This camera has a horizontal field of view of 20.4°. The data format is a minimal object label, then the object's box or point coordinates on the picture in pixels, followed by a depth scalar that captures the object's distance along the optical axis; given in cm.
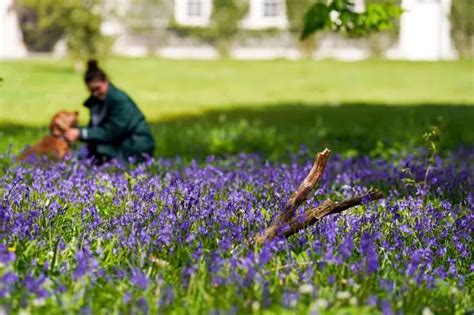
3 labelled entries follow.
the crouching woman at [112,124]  1253
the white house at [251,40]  5018
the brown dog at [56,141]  1199
